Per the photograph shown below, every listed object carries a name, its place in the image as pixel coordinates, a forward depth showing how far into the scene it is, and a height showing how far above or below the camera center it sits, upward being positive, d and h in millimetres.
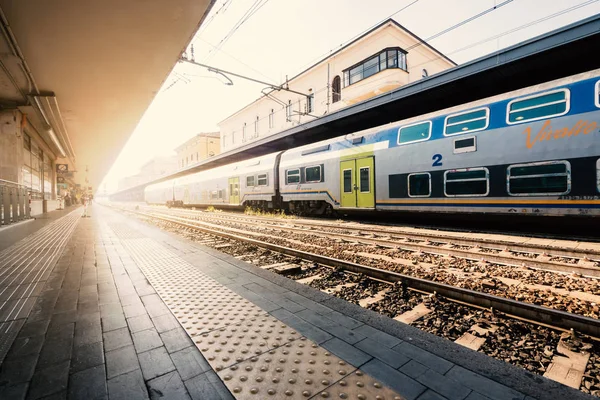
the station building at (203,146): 55781 +10480
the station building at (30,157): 11500 +2466
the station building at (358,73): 24281 +12154
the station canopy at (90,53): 5461 +3782
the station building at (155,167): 97825 +11644
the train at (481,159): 6504 +990
